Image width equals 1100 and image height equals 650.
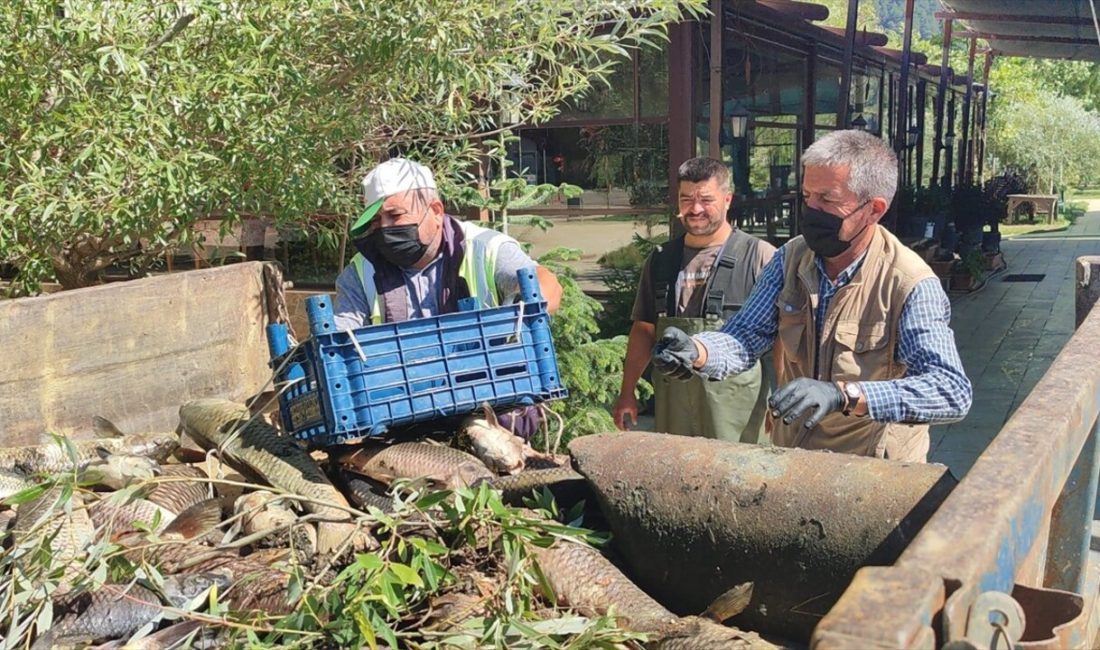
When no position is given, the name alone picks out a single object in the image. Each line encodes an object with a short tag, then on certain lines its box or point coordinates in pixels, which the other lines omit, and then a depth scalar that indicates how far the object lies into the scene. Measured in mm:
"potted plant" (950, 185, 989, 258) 17828
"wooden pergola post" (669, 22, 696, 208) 9375
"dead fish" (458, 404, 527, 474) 3277
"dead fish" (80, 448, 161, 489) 3328
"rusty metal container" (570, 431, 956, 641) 2363
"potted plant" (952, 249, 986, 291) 15336
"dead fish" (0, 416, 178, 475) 3908
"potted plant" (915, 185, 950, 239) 16594
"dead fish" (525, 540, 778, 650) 2268
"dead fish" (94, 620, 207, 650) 2480
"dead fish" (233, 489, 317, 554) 2883
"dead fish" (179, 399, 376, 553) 2902
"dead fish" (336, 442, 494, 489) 3090
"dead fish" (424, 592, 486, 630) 2434
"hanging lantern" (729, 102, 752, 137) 10875
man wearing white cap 3740
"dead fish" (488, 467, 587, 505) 2963
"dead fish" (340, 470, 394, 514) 3082
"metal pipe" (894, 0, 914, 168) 14547
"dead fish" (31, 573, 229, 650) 2607
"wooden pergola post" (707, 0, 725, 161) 9445
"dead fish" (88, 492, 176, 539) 2934
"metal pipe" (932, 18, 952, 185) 19766
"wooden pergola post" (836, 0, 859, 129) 10539
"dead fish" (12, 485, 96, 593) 2793
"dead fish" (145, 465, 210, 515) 3365
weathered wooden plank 4301
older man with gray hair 2891
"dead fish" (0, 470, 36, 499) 3584
